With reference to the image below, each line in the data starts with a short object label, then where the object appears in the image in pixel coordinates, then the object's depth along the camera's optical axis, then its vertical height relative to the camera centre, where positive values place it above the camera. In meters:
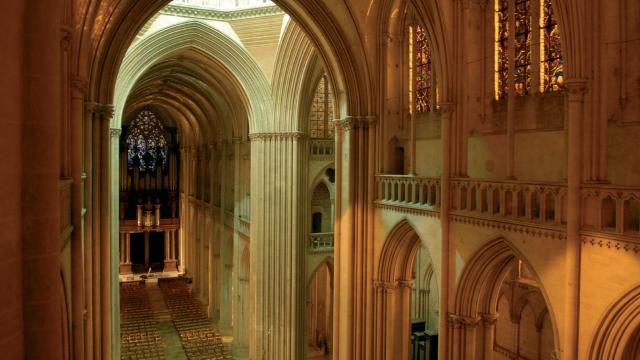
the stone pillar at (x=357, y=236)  11.62 -1.40
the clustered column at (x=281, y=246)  17.00 -2.36
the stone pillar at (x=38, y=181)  3.39 -0.06
